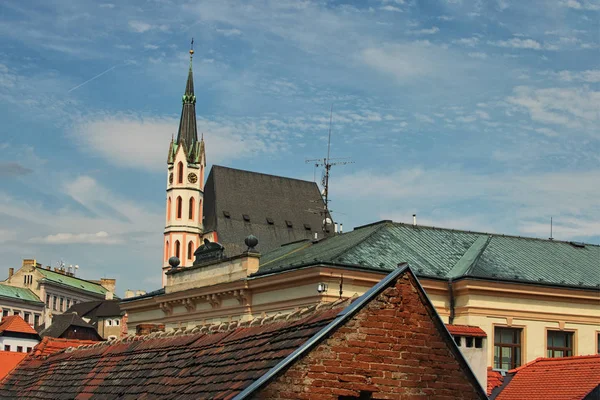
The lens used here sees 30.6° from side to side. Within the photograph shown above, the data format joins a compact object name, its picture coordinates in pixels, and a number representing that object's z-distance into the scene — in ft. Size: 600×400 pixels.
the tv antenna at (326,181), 312.91
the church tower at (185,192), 368.07
